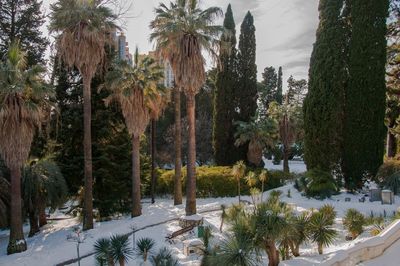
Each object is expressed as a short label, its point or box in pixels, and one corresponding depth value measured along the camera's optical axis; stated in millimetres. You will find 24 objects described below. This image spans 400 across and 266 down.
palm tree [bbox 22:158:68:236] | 18328
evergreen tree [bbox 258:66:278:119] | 65625
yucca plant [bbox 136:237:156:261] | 11227
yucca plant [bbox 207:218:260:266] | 8633
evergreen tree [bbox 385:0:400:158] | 26641
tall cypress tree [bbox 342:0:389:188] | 22172
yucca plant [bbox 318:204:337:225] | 11533
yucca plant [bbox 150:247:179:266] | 9961
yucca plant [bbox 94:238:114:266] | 10578
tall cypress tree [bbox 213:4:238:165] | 32219
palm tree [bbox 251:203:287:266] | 9570
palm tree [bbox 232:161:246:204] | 21688
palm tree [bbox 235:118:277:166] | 30344
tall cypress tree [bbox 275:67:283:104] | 64375
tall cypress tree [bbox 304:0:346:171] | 22969
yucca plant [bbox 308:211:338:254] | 11016
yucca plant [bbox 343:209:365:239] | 12672
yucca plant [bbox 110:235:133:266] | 10617
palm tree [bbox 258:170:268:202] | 21172
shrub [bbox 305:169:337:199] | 21188
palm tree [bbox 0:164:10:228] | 16844
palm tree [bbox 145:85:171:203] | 20797
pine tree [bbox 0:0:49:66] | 27578
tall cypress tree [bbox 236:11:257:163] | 33000
